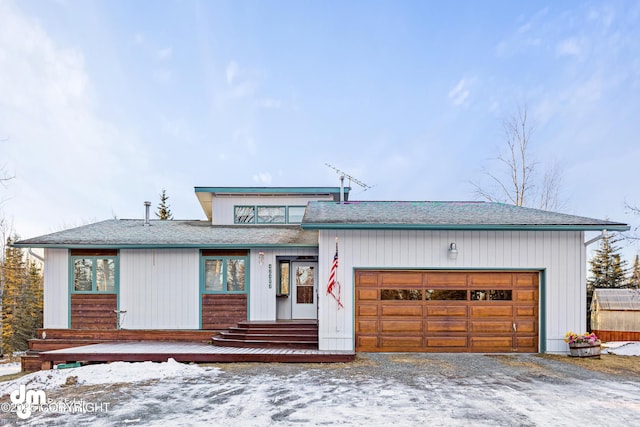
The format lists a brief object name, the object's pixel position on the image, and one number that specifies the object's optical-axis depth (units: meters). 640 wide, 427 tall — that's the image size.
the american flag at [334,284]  9.12
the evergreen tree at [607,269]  24.86
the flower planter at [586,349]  8.68
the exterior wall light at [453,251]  9.10
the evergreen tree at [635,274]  21.77
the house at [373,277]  9.16
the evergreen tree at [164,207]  31.41
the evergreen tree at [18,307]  22.05
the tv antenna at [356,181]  14.69
